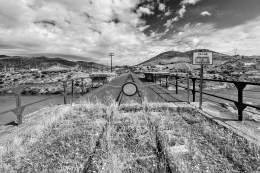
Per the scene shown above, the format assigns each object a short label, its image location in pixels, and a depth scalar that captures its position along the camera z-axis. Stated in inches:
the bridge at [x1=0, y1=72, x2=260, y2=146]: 151.7
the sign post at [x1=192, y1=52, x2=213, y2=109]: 203.8
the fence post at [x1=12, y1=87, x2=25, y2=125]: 156.4
